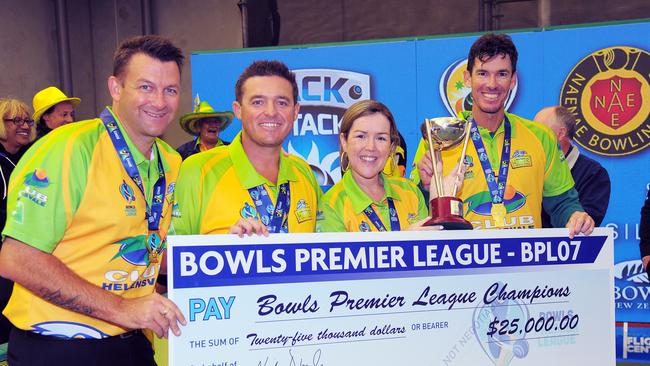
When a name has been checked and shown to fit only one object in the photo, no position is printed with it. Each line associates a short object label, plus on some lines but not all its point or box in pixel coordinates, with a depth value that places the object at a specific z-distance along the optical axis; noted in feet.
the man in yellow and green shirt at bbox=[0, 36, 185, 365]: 6.43
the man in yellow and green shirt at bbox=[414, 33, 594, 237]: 9.53
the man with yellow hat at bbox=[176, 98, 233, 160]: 19.79
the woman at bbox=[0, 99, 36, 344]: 16.28
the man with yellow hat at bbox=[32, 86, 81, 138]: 17.78
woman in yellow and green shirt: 8.78
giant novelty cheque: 6.79
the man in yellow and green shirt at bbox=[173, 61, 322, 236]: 8.18
